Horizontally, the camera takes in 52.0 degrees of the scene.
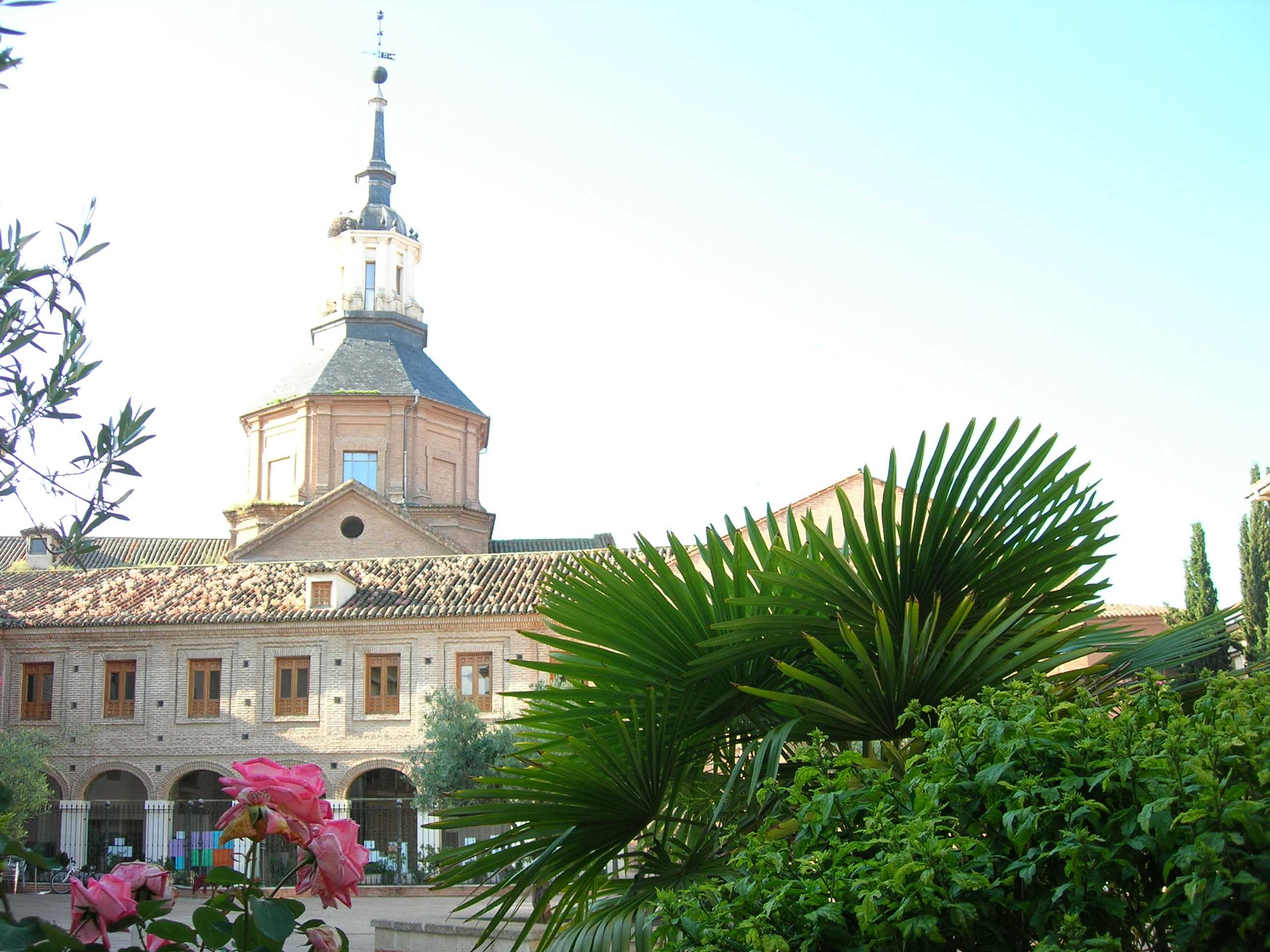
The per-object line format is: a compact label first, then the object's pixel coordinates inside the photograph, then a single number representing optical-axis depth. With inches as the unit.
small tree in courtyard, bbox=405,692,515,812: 1098.1
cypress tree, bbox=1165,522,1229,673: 1266.0
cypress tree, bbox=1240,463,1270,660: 1181.7
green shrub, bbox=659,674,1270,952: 107.7
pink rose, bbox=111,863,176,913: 125.6
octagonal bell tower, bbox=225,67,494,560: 1688.0
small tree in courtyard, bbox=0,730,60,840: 1026.1
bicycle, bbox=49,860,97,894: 1079.6
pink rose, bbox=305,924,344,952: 129.0
